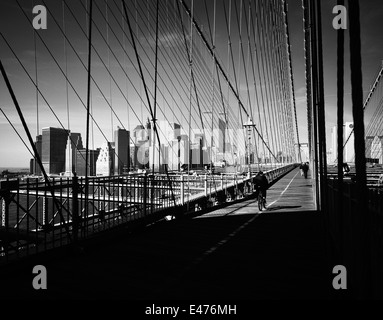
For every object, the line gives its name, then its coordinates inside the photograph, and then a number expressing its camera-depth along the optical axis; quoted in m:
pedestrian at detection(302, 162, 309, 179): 26.01
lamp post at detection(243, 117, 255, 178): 37.00
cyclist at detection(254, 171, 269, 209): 8.94
